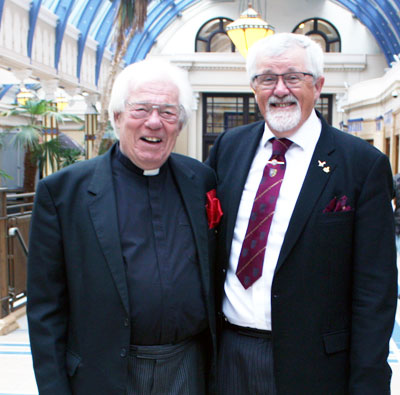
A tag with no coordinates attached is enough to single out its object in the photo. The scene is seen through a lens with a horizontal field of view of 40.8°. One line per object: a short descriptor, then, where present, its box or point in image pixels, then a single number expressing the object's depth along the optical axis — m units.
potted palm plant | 10.41
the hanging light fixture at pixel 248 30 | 8.44
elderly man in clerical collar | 1.95
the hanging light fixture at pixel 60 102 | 18.48
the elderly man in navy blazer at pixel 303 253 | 2.01
